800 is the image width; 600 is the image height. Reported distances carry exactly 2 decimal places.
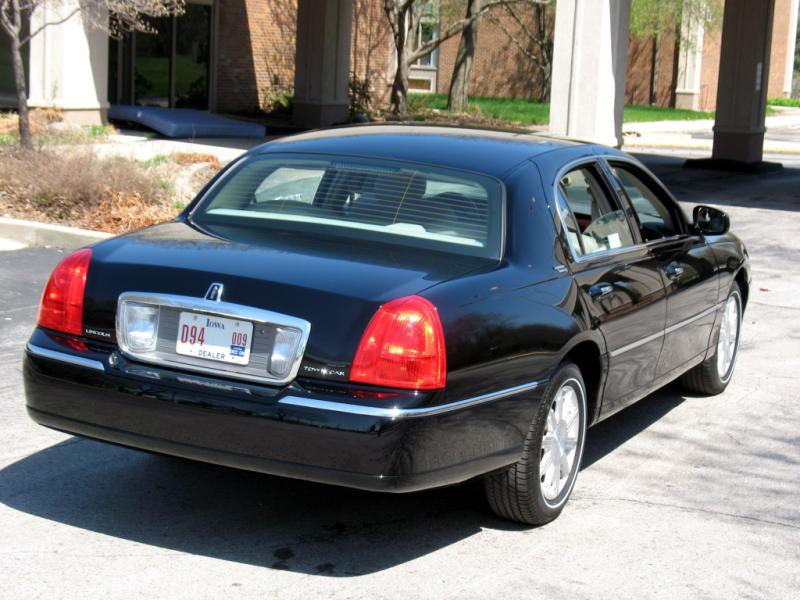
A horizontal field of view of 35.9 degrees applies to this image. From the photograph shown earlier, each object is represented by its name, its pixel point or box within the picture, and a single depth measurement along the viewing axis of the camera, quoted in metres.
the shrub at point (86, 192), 12.32
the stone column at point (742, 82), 25.05
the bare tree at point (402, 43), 32.19
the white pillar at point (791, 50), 61.09
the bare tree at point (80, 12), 15.41
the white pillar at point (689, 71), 48.72
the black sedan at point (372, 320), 4.47
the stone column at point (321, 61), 28.77
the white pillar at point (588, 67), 17.84
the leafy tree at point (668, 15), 46.12
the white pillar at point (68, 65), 23.03
